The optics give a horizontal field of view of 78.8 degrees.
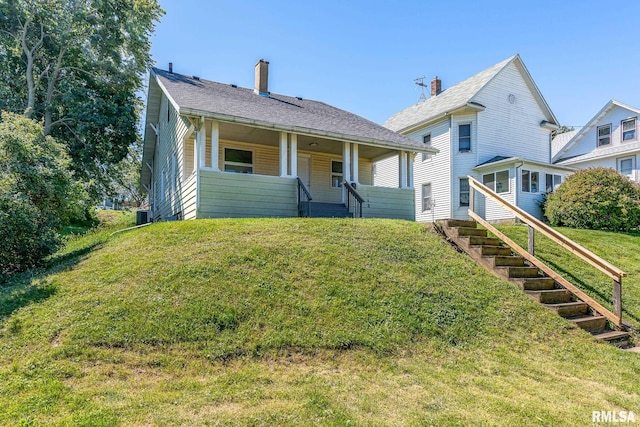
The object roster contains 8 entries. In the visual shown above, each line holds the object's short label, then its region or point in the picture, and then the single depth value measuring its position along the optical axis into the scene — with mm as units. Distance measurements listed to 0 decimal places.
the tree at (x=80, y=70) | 19255
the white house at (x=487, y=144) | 17859
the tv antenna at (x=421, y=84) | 27850
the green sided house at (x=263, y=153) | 10586
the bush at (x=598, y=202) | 13930
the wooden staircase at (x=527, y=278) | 6297
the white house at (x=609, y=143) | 20406
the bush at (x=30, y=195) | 7559
